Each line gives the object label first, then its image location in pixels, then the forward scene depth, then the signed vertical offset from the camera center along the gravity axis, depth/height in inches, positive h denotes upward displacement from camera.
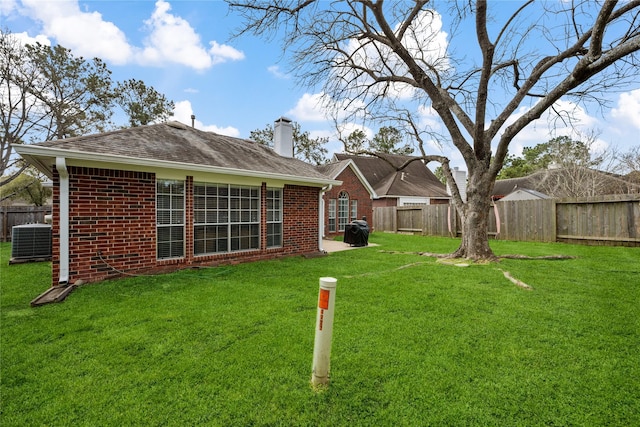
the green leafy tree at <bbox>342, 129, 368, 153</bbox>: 1302.9 +320.6
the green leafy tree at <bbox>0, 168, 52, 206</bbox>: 868.0 +69.9
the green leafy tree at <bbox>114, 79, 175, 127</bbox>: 877.2 +333.1
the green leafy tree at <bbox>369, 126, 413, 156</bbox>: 1416.1 +325.9
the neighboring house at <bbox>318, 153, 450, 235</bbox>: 661.9 +69.0
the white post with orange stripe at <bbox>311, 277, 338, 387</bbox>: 90.9 -36.4
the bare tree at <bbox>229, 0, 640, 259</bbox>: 279.0 +172.9
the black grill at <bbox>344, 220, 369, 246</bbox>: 490.6 -33.1
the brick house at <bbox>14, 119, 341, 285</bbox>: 219.1 +9.5
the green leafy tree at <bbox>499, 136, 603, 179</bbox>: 809.5 +206.7
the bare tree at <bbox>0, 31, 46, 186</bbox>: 593.3 +234.8
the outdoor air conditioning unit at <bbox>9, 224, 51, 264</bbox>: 333.1 -33.8
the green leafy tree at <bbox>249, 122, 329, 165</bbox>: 1288.1 +303.0
